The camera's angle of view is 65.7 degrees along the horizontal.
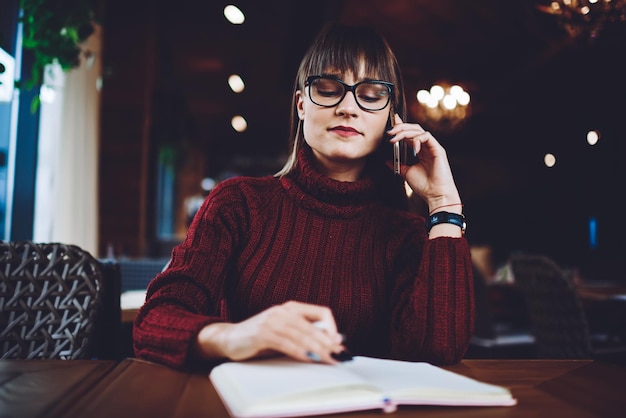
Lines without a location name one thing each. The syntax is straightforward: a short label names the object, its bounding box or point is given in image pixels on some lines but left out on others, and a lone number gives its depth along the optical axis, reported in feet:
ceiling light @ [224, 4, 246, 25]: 12.79
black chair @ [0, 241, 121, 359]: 3.86
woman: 3.49
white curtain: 11.55
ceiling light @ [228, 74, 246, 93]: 22.65
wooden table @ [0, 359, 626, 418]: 2.07
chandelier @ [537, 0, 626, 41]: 8.09
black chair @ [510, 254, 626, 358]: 7.70
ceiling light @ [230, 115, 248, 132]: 36.52
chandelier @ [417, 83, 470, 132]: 19.33
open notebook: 1.94
